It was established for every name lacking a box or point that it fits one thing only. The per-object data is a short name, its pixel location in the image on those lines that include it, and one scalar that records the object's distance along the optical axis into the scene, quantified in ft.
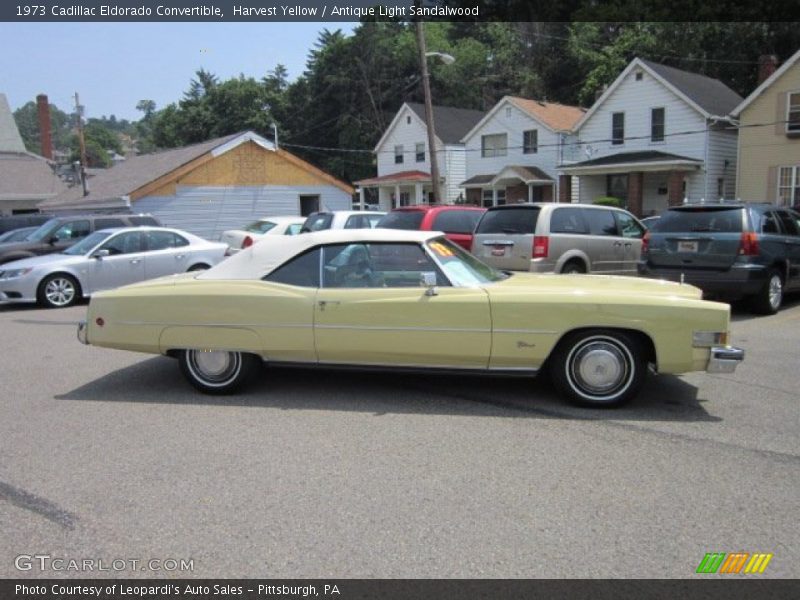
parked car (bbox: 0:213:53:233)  76.38
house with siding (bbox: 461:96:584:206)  115.24
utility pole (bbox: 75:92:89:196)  121.39
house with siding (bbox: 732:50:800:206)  82.02
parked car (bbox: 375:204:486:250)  39.63
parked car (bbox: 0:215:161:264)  48.19
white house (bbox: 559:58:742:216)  95.25
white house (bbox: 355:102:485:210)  133.59
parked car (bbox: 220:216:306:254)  48.39
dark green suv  31.86
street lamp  70.85
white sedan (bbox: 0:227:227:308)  39.22
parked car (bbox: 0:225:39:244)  54.75
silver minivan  34.24
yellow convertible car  17.30
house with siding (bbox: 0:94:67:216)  130.72
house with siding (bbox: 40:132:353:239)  87.15
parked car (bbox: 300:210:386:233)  47.47
